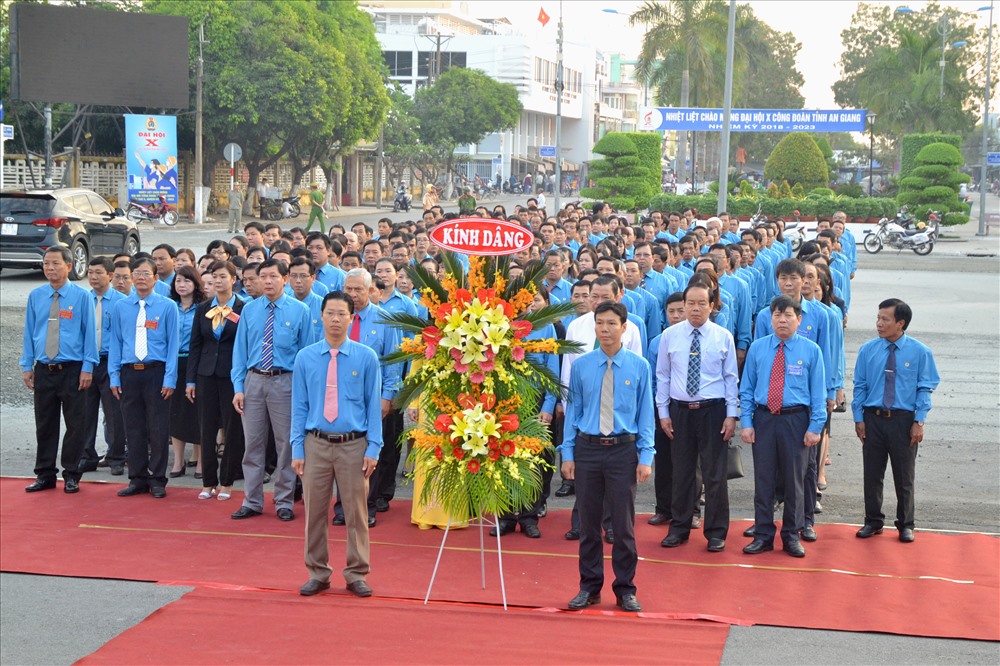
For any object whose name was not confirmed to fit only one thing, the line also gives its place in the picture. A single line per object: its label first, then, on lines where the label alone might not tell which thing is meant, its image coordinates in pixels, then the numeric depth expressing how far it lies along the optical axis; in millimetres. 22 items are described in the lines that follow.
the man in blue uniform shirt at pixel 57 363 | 9594
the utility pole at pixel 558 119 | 39562
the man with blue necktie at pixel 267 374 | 8844
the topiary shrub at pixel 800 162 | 45031
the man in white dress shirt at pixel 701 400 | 8141
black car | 21000
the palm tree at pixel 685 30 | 54219
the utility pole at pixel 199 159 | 38875
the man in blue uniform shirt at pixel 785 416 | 8000
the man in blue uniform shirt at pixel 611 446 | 6912
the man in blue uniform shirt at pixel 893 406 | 8328
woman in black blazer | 9328
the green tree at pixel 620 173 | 39438
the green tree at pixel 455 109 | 67562
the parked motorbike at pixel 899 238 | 34281
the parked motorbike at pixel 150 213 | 37688
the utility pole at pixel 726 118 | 25939
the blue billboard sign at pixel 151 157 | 37531
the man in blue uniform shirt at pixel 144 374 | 9547
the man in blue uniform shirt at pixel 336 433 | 7168
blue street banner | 37375
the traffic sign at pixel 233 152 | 38188
